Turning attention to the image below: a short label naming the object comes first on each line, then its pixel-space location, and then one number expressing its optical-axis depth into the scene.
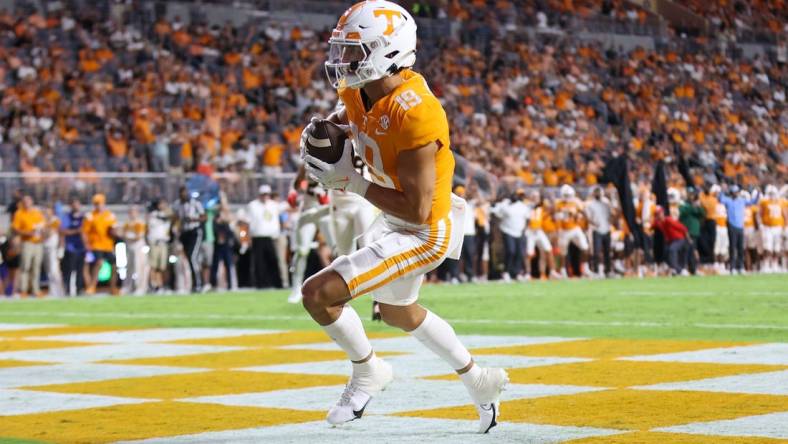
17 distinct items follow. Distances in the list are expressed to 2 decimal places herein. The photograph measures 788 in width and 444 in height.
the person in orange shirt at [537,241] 24.86
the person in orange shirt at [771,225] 27.52
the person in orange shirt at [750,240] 27.94
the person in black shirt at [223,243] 22.16
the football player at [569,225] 25.22
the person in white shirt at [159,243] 21.92
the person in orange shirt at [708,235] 26.68
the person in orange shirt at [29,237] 20.53
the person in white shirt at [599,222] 25.45
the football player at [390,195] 5.67
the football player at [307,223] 14.95
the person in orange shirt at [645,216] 26.25
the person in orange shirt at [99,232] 21.20
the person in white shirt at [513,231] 23.89
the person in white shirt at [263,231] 22.22
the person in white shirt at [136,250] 21.80
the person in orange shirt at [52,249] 21.16
